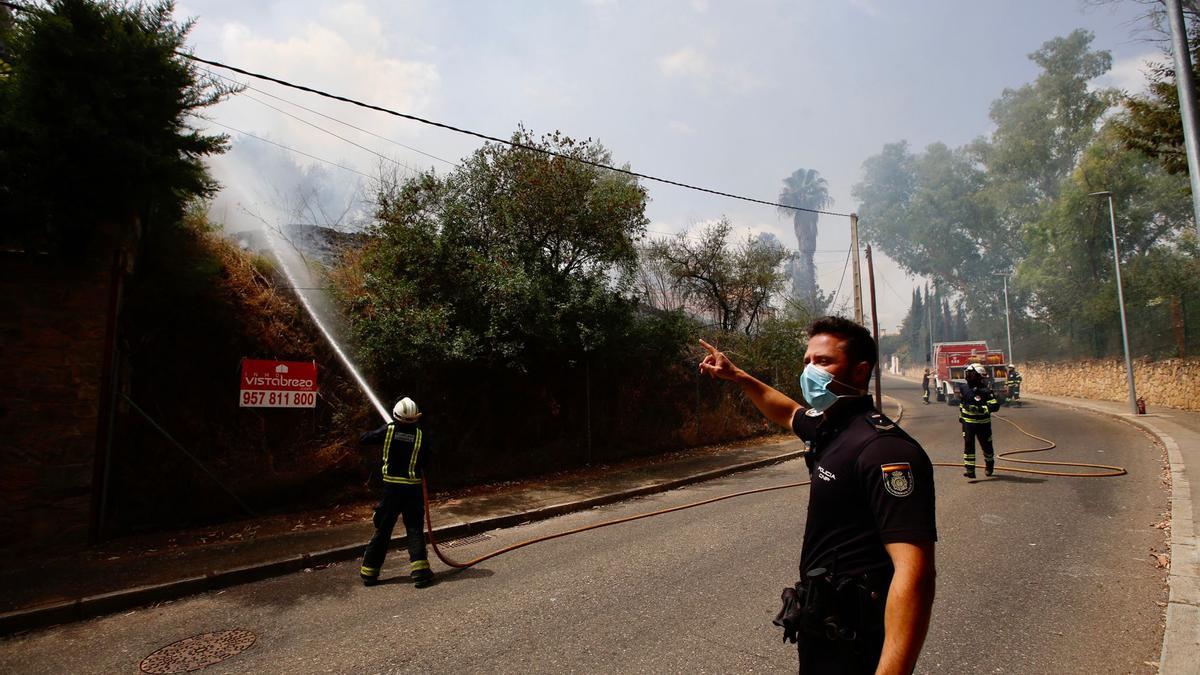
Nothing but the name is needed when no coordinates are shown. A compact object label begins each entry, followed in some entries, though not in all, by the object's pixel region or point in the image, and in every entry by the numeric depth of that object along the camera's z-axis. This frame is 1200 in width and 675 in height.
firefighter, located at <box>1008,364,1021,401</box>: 26.67
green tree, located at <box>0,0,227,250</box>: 5.97
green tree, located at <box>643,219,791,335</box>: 19.99
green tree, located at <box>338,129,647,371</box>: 9.55
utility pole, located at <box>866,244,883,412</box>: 21.27
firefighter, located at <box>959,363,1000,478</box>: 8.99
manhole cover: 3.89
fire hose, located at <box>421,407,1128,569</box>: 5.99
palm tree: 113.94
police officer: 1.59
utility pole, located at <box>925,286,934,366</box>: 70.06
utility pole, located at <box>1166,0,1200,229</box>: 5.37
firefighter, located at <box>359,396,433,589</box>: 5.45
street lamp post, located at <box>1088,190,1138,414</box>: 19.29
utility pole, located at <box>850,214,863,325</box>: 19.70
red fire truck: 25.77
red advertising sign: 8.20
